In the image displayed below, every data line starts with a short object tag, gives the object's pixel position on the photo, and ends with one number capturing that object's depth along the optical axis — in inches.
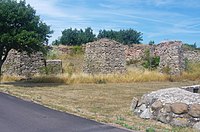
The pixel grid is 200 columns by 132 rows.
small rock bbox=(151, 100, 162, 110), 401.2
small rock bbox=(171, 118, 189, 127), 372.8
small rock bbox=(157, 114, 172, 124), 383.8
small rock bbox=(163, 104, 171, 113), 387.9
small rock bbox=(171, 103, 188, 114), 378.3
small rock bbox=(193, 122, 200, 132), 360.4
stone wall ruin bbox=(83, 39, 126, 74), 1165.7
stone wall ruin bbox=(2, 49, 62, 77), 1135.0
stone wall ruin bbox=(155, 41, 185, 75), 1198.3
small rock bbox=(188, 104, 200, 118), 371.2
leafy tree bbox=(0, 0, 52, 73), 768.9
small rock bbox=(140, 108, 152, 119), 408.5
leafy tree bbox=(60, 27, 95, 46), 2288.9
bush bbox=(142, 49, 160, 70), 1371.7
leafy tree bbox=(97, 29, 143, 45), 2441.1
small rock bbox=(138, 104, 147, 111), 426.1
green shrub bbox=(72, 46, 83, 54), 1603.1
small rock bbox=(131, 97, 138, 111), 447.5
